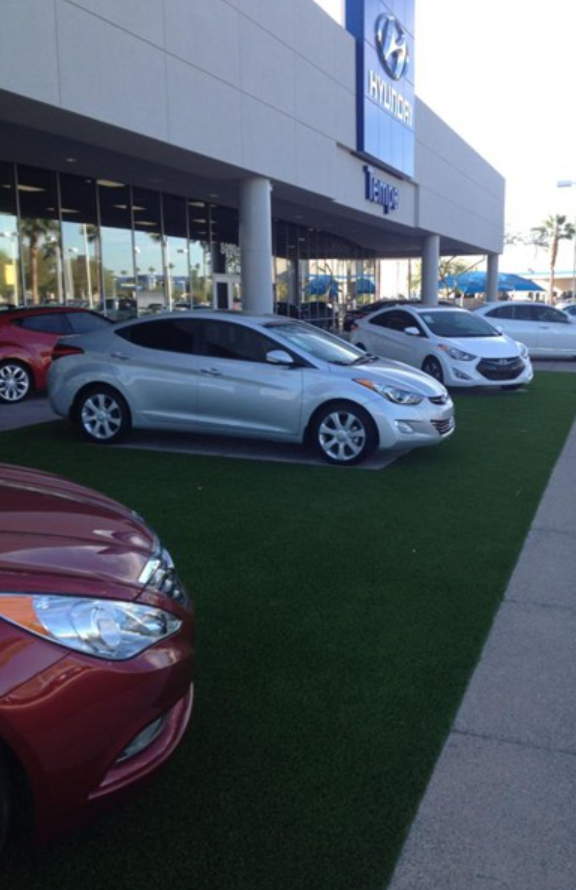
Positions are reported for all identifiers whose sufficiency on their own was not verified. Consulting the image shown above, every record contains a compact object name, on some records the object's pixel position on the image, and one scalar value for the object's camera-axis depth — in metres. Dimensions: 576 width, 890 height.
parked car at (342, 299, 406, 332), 31.30
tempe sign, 24.16
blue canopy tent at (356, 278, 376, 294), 43.66
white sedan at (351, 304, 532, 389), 14.30
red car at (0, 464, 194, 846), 2.31
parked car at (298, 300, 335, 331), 34.16
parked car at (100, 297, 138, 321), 20.38
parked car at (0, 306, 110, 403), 13.05
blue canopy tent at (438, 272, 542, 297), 61.44
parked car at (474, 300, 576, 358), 21.58
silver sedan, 8.41
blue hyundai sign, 22.55
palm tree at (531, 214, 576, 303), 86.19
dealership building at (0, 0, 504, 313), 12.16
